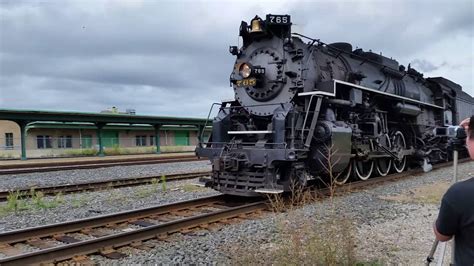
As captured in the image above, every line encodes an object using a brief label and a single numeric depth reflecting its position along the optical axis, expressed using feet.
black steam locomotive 27.35
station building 88.22
